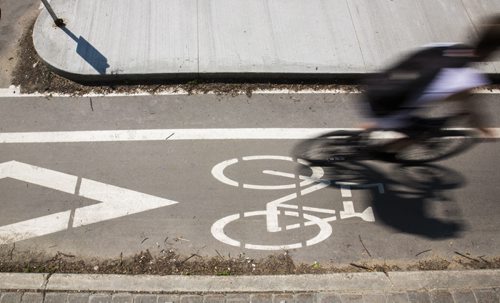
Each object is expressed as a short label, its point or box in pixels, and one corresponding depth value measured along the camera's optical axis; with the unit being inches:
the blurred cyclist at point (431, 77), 211.3
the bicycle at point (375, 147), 260.7
